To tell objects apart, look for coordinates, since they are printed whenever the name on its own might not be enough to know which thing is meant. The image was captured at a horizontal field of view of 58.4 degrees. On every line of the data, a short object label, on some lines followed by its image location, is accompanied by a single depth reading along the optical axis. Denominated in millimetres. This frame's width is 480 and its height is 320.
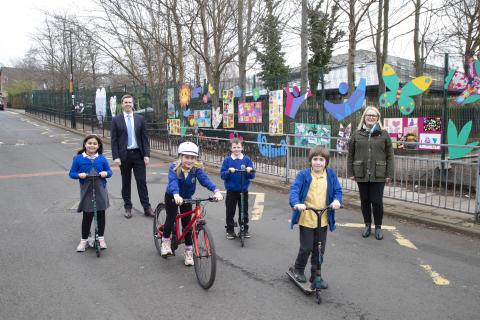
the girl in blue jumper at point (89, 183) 5109
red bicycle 4008
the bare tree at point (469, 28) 14570
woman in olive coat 5695
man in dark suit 6777
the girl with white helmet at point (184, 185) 4383
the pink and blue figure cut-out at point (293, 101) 12625
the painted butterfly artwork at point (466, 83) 8484
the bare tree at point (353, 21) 10846
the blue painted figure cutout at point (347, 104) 11258
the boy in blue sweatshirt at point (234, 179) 5500
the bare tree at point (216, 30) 13914
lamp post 28392
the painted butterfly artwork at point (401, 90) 9594
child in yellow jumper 3959
